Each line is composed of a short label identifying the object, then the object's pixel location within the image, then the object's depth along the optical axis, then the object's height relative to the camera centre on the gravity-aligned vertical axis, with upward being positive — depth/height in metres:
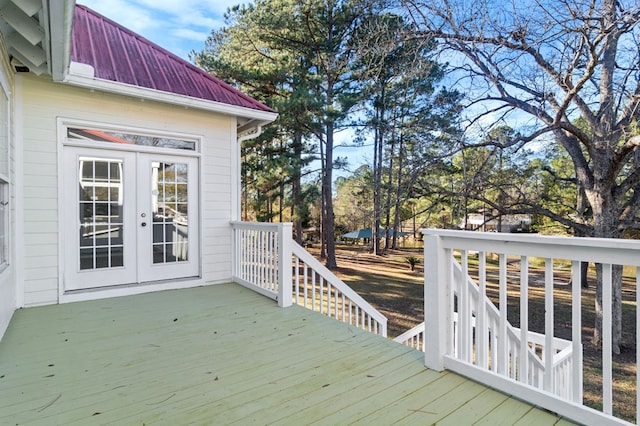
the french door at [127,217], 3.99 -0.05
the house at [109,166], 3.50 +0.59
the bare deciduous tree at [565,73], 5.41 +2.64
